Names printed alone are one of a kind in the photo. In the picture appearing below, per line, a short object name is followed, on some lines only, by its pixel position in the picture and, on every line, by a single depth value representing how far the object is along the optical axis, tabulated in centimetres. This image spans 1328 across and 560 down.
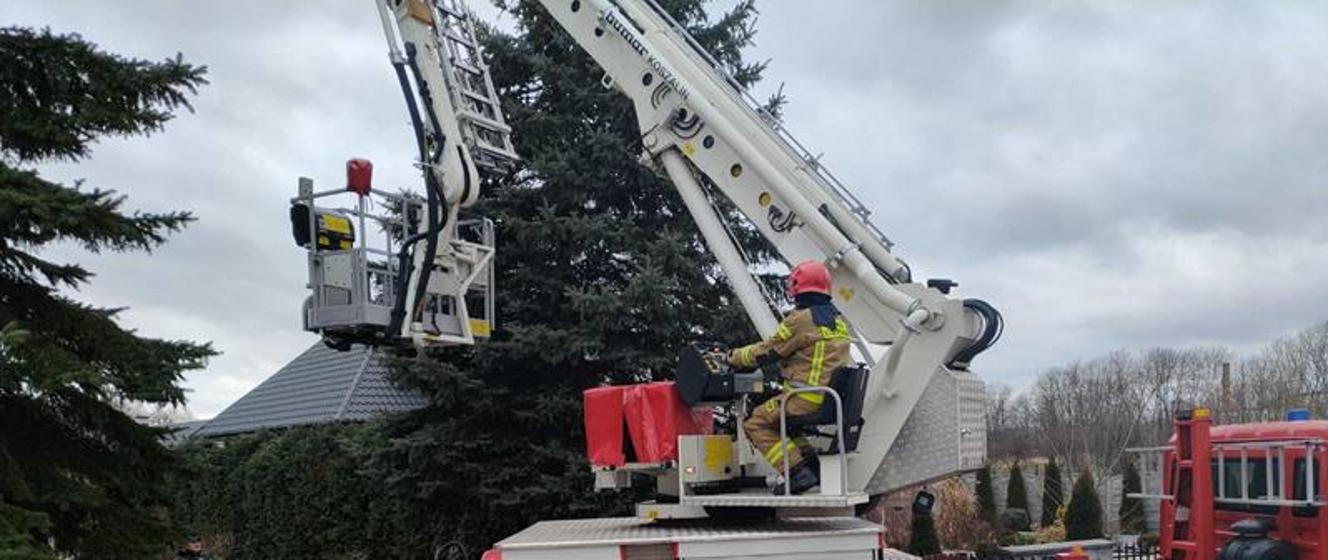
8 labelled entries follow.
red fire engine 720
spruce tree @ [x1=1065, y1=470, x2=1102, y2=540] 2073
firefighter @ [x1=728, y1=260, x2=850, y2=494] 675
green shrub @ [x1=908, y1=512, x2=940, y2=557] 1806
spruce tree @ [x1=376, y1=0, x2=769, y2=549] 1187
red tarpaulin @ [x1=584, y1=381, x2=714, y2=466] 702
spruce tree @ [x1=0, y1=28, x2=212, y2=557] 585
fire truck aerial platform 703
